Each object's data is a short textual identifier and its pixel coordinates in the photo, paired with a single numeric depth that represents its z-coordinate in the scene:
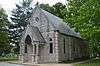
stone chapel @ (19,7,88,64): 13.03
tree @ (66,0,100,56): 8.19
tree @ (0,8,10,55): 17.83
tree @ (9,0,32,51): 21.54
